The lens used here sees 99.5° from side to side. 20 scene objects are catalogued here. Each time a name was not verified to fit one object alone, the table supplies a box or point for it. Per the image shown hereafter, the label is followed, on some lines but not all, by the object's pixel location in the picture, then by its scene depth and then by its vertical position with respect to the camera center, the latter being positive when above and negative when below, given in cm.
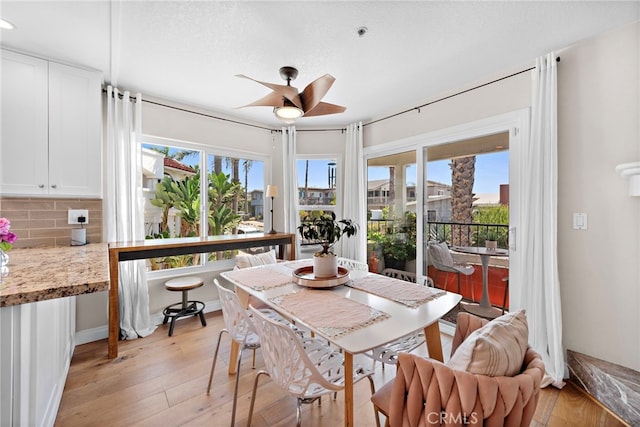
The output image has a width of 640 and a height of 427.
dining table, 117 -53
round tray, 180 -47
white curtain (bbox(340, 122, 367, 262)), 364 +27
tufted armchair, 80 -58
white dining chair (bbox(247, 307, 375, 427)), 120 -73
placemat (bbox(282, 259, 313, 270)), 238 -49
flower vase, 125 -28
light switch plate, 197 -7
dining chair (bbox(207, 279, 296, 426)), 163 -71
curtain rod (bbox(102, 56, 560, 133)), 236 +116
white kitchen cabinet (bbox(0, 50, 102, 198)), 203 +66
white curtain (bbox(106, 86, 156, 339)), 262 +12
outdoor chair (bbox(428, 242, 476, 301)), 283 -56
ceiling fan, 185 +84
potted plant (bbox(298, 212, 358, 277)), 184 -17
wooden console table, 229 -37
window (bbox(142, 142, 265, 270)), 311 +21
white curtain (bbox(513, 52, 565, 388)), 197 -14
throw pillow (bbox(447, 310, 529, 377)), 86 -46
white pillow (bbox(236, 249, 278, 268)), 260 -49
